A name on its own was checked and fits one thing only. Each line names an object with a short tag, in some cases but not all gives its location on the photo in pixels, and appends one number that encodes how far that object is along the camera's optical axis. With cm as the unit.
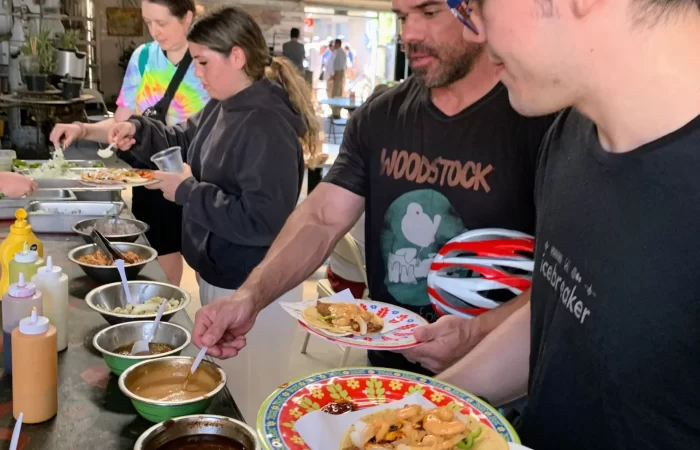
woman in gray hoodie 250
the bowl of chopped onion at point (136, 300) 164
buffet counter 119
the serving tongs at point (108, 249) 207
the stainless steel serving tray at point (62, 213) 255
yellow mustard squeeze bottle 170
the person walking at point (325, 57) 1382
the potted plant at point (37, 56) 657
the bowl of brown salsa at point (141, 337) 150
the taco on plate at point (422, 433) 97
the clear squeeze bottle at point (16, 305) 136
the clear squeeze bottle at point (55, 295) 149
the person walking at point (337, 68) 1342
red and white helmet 160
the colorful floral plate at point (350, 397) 101
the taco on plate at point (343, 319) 159
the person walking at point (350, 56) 1506
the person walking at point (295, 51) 1190
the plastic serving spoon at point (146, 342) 150
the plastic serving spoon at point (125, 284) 179
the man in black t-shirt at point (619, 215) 86
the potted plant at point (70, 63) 668
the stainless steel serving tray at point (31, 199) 267
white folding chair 328
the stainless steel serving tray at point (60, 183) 307
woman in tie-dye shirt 331
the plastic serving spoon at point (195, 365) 134
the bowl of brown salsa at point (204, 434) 110
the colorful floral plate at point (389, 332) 146
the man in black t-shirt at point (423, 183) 158
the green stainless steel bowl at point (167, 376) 120
